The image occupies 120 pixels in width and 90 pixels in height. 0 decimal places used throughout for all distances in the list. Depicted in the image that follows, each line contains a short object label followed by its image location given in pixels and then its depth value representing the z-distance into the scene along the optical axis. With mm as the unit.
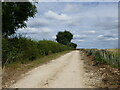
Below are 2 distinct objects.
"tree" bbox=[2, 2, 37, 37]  15555
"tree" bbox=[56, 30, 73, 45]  92669
